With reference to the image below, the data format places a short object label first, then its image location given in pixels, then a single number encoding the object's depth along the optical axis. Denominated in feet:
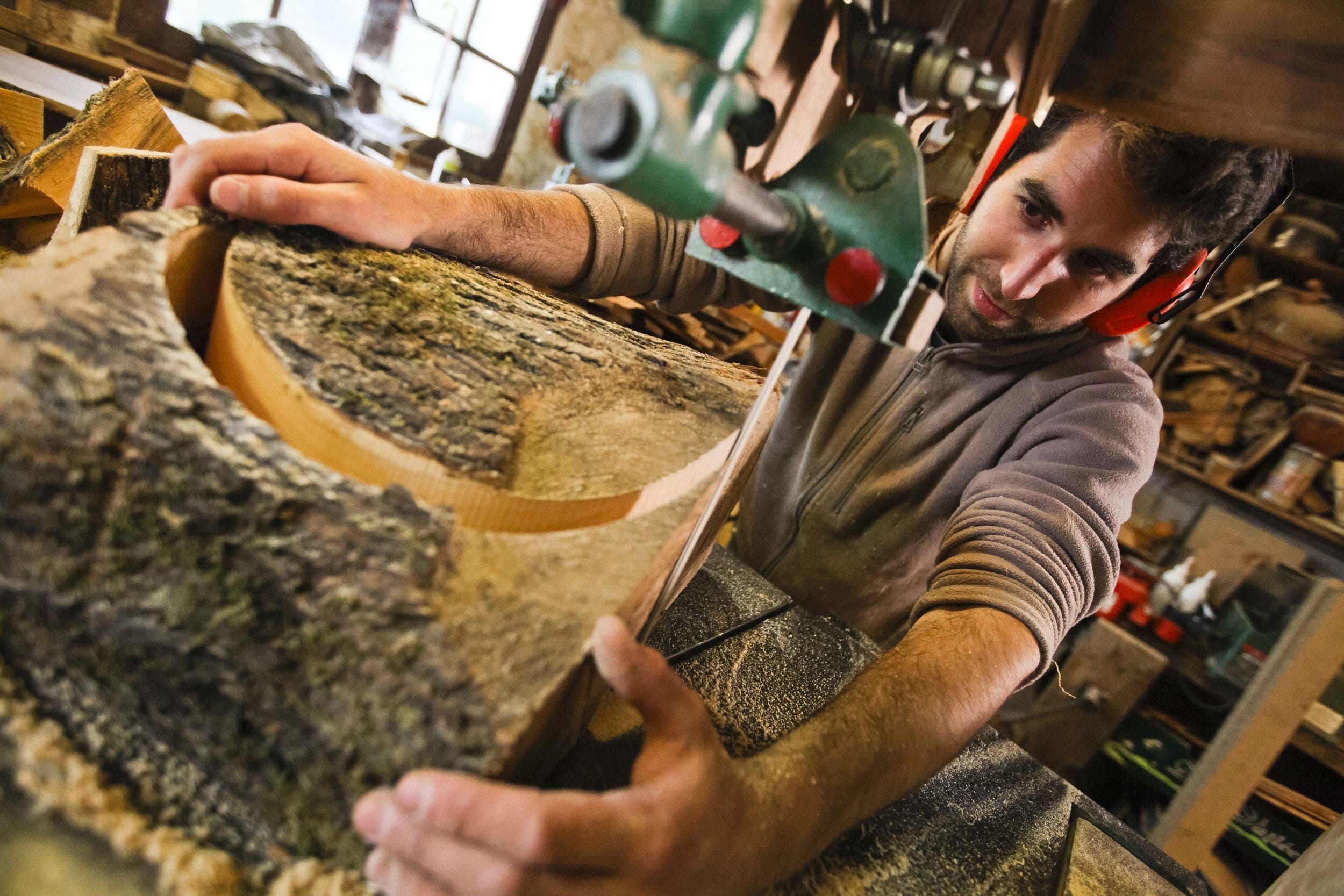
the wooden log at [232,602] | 1.94
